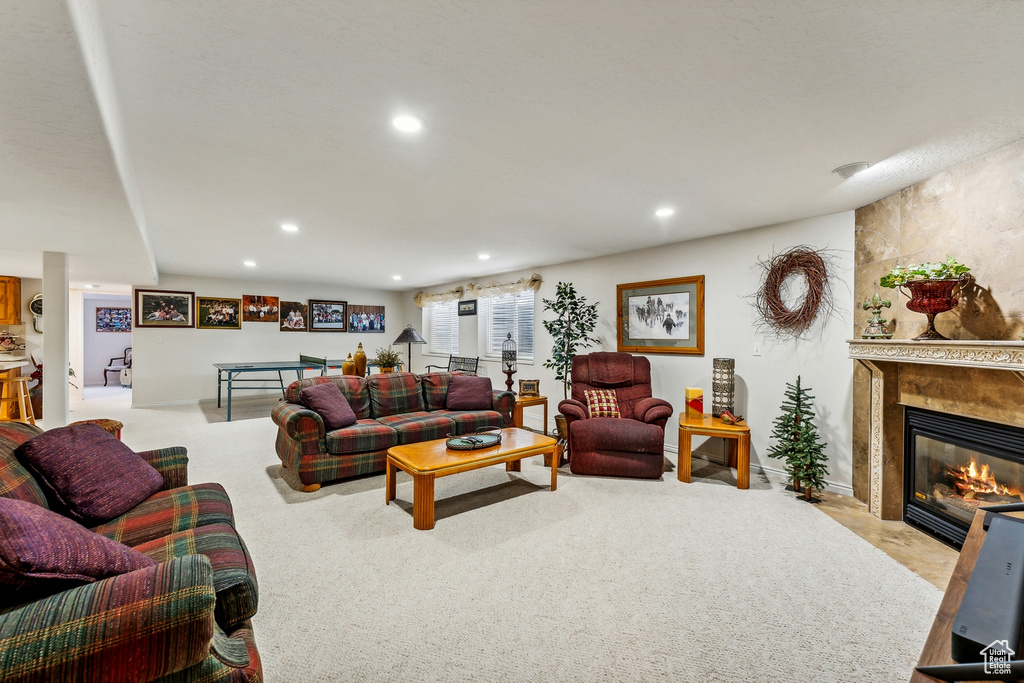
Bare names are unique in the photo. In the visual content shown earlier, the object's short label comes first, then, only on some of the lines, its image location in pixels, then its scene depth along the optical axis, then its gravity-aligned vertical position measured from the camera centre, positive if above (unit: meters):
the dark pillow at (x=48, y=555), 0.96 -0.52
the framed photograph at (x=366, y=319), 8.93 +0.45
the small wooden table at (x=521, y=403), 4.82 -0.72
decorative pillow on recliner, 4.20 -0.63
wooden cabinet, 6.37 +0.59
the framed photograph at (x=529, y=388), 4.97 -0.56
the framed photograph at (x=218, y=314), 7.33 +0.46
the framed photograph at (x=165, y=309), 6.90 +0.51
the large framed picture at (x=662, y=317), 4.40 +0.25
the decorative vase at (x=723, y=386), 3.91 -0.42
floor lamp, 5.65 +0.04
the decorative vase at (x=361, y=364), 4.89 -0.28
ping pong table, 6.05 -0.39
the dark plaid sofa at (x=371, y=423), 3.44 -0.77
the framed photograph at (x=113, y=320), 9.85 +0.47
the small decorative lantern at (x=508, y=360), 5.04 -0.24
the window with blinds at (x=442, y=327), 8.05 +0.25
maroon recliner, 3.64 -0.86
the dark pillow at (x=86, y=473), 1.70 -0.57
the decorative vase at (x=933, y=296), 2.45 +0.25
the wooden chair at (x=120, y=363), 9.88 -0.53
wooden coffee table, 2.72 -0.83
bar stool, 5.17 -0.66
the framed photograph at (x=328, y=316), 8.46 +0.48
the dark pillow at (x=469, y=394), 4.64 -0.59
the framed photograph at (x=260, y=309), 7.75 +0.57
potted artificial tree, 5.18 +0.15
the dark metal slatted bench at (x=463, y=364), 6.58 -0.37
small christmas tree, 3.23 -0.80
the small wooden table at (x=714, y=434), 3.44 -0.79
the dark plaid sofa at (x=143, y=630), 0.89 -0.65
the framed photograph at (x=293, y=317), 8.12 +0.44
